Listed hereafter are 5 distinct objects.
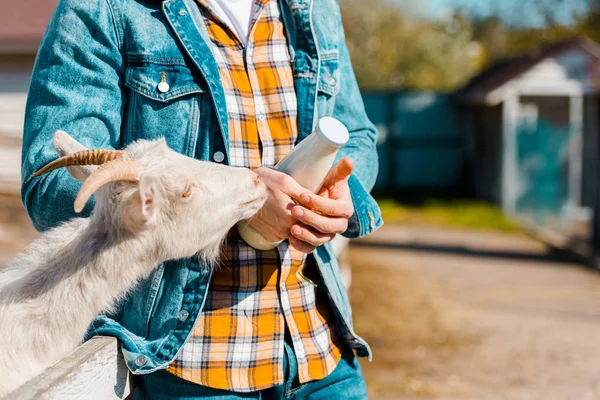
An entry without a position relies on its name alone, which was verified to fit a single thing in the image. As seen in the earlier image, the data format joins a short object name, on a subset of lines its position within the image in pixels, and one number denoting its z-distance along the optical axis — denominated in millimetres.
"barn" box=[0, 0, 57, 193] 6855
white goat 1800
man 1903
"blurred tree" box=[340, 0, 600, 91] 29516
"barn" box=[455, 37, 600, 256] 12742
